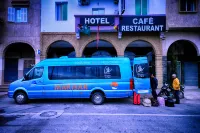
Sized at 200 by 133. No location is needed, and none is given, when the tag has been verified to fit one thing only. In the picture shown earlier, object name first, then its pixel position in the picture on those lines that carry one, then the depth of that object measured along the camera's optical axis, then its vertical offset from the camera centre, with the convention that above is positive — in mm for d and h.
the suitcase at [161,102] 9383 -1942
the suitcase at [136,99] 9698 -1815
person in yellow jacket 9734 -1091
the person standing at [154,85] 10203 -1019
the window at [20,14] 14844 +5301
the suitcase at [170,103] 9170 -1958
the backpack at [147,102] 9258 -1952
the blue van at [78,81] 9594 -684
